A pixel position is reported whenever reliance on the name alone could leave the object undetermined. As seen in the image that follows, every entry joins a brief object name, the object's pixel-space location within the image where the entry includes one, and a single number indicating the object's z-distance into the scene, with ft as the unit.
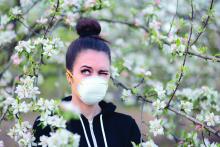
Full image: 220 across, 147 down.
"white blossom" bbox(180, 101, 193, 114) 10.69
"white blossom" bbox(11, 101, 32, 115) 8.88
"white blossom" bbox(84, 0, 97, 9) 11.80
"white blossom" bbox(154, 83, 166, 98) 10.46
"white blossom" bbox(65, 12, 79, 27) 12.10
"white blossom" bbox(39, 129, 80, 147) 6.99
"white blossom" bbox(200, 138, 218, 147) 9.59
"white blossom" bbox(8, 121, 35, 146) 8.78
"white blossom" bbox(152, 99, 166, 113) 10.24
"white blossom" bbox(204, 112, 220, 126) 10.28
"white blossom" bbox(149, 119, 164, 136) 9.89
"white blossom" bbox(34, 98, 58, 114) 7.93
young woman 8.55
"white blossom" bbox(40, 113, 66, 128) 7.38
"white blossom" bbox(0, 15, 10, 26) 12.54
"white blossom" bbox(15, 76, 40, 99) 9.10
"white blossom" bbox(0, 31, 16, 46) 12.73
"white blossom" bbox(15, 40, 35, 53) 9.66
